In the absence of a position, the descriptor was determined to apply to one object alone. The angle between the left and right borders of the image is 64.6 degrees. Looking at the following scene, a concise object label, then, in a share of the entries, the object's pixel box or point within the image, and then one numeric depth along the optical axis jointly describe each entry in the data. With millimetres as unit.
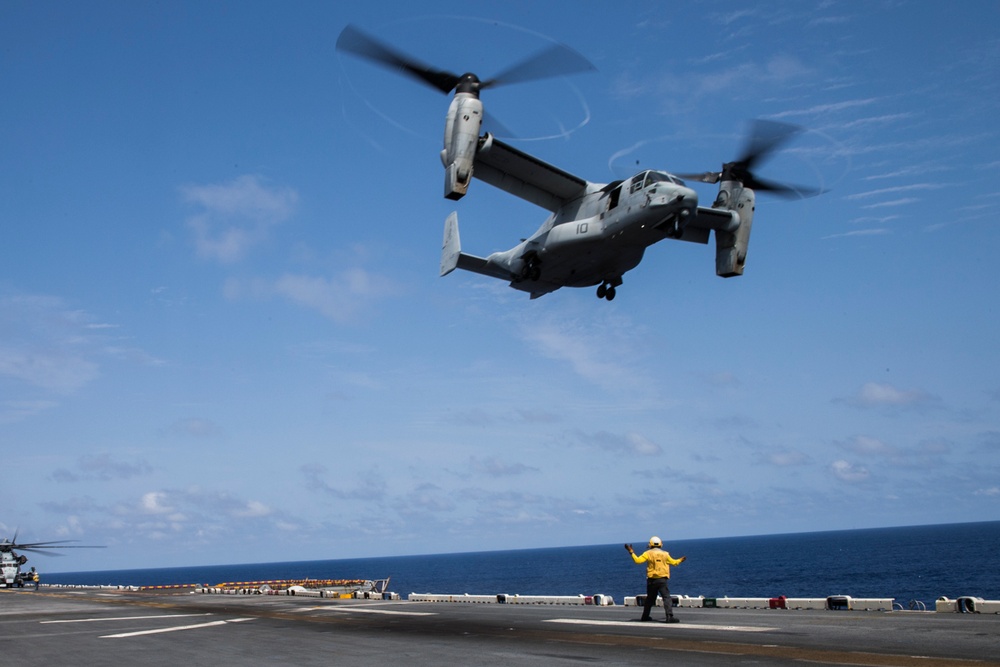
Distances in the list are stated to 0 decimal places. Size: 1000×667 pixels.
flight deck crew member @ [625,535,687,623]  16641
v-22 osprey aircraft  25531
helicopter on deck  68062
